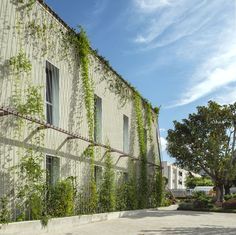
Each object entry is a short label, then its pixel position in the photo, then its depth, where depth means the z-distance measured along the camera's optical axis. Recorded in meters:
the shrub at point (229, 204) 14.77
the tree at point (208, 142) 15.31
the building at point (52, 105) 6.42
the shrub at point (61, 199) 7.39
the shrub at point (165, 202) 16.06
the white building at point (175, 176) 60.70
